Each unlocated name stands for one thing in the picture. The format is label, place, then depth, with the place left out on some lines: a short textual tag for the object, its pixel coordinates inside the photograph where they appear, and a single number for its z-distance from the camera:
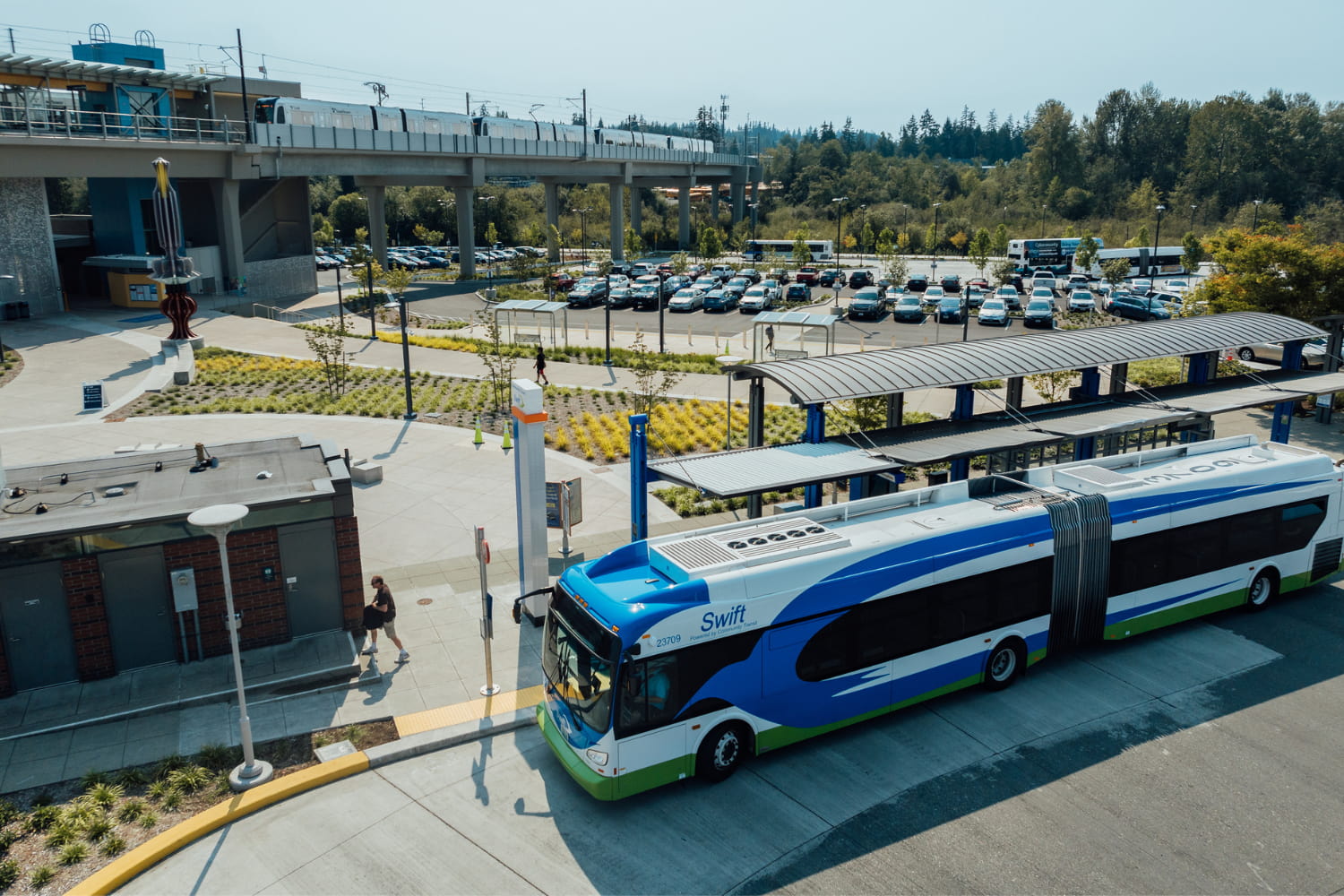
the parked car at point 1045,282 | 57.22
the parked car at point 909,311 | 48.88
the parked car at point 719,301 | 53.06
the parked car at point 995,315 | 46.84
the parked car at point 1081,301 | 50.34
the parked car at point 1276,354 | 31.09
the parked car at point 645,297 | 53.91
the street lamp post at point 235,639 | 9.55
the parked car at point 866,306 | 50.28
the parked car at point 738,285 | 56.53
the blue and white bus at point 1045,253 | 70.56
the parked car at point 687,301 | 52.81
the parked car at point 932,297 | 52.16
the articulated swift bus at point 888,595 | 9.78
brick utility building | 12.09
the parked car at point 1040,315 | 45.66
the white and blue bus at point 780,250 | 77.19
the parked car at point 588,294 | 54.22
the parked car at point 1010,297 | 51.05
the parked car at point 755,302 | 52.59
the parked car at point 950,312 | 48.35
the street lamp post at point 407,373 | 26.19
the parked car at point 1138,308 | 49.28
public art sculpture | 28.64
